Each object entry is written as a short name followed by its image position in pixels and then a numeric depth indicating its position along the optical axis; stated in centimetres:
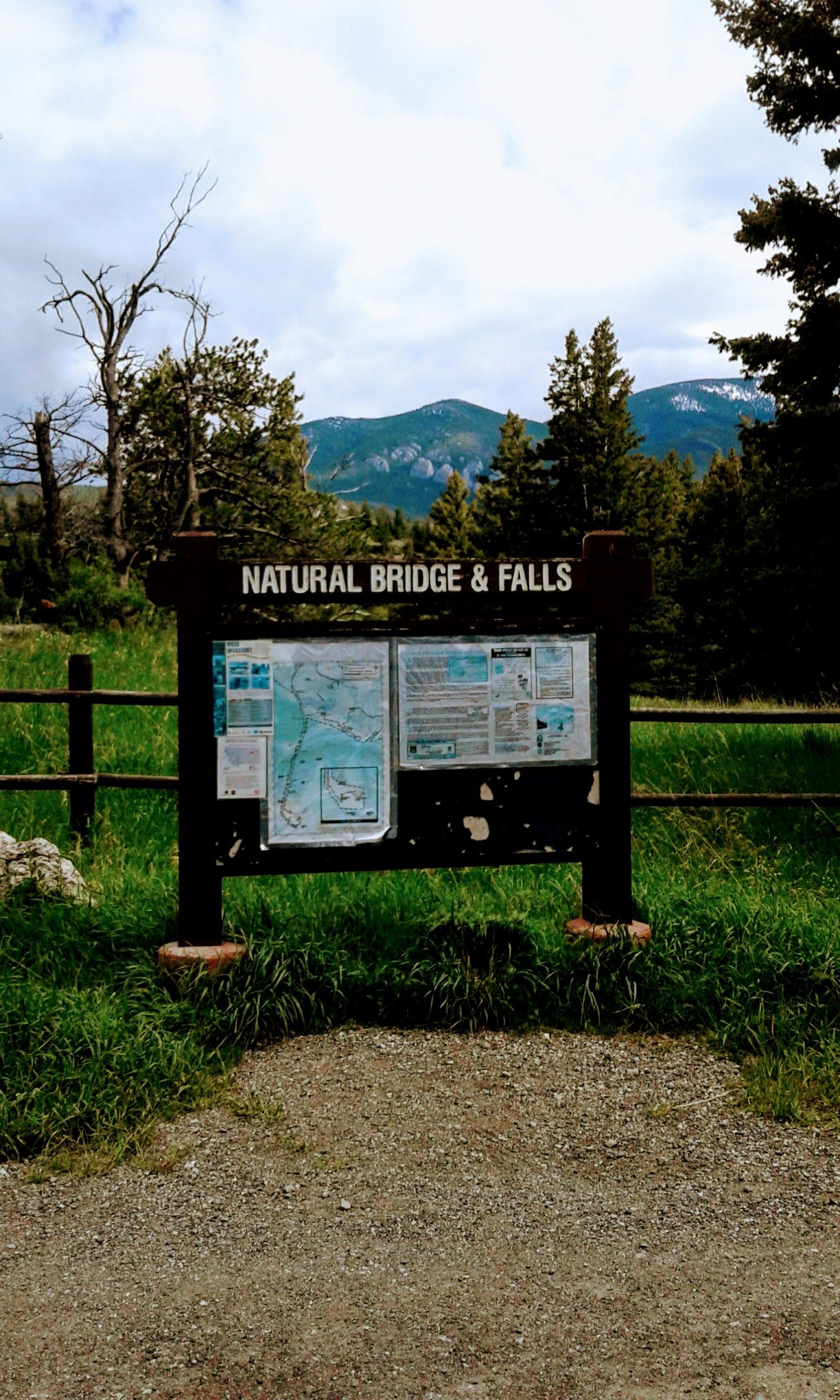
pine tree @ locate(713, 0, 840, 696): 1244
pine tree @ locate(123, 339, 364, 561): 2405
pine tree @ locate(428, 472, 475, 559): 5678
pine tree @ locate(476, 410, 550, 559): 4300
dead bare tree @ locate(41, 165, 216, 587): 2319
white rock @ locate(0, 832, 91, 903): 588
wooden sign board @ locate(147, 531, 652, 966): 515
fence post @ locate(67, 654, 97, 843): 745
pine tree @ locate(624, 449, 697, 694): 4044
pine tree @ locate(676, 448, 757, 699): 3581
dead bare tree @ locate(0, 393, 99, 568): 2211
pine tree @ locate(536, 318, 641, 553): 4069
